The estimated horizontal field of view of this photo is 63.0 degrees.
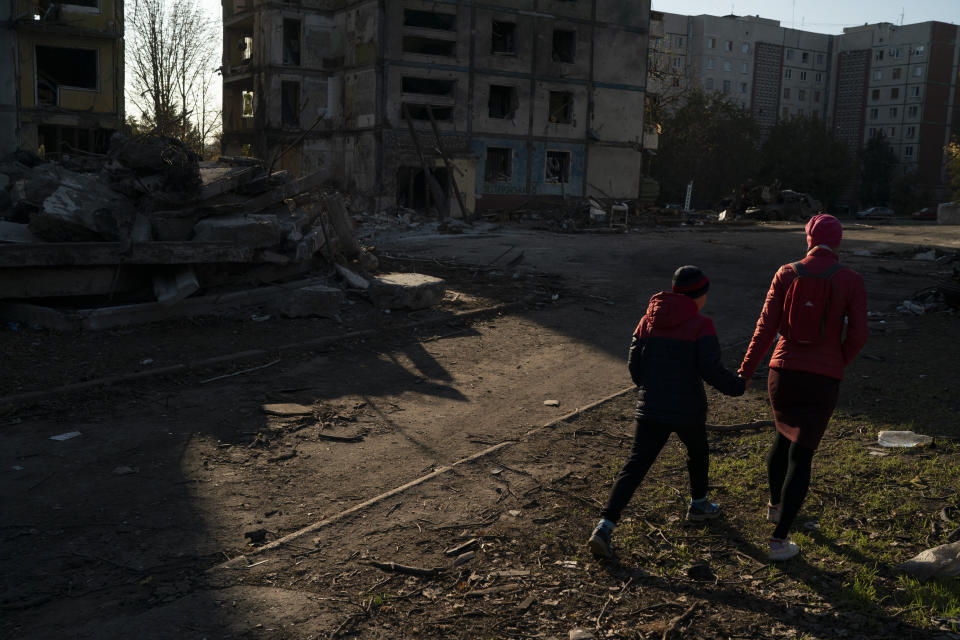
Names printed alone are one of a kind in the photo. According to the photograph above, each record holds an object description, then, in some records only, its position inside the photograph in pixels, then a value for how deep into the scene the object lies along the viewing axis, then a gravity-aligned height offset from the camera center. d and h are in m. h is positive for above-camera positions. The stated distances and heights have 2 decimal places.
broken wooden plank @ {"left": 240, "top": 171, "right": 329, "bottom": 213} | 11.01 +0.11
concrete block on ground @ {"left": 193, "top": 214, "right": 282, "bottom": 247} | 9.77 -0.41
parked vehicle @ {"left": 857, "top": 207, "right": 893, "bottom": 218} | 61.33 +0.99
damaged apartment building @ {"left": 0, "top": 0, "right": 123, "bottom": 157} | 25.36 +3.91
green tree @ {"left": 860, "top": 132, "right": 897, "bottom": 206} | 70.94 +4.98
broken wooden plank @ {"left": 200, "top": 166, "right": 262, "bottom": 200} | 10.32 +0.20
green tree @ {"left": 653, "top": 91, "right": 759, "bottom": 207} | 56.09 +4.77
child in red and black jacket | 4.00 -0.81
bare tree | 33.56 +5.76
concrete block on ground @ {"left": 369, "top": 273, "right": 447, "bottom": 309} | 10.57 -1.18
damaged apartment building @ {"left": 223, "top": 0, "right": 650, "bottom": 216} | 32.25 +4.97
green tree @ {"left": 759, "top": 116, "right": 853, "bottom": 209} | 60.78 +4.89
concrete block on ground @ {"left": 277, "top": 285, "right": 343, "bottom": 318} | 9.82 -1.27
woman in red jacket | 3.91 -0.63
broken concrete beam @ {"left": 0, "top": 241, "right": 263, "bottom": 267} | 8.45 -0.69
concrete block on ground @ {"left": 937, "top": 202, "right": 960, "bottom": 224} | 39.53 +0.77
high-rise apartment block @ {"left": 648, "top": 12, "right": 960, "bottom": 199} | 76.69 +14.92
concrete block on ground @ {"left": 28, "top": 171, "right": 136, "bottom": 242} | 8.95 -0.28
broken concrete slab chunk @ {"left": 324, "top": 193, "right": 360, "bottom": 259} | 11.89 -0.34
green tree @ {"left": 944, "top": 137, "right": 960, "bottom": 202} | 49.94 +4.02
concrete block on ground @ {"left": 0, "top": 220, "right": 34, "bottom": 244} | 9.00 -0.52
